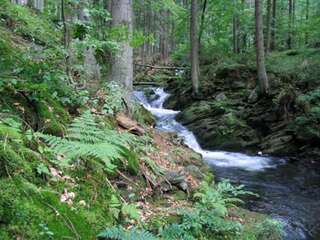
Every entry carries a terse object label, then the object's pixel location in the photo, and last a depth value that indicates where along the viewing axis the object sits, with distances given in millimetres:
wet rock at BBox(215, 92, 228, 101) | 18531
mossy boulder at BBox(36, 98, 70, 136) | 4875
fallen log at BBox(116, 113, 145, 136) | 7788
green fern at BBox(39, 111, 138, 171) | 3777
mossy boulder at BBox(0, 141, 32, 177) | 3234
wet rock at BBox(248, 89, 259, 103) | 17050
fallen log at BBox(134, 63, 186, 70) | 28766
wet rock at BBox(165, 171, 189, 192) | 6254
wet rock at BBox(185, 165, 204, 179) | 8102
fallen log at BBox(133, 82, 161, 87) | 26234
